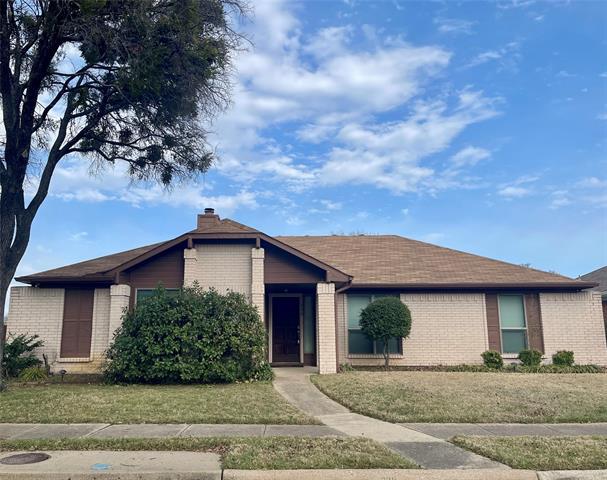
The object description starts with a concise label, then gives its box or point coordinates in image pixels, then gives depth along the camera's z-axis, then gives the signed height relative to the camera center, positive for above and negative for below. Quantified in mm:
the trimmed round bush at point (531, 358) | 16172 -738
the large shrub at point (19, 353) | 14531 -376
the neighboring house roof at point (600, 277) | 24616 +2978
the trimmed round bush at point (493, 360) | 16172 -787
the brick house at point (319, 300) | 15188 +1151
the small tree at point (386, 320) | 15477 +466
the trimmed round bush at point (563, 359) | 16344 -789
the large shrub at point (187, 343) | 12570 -115
